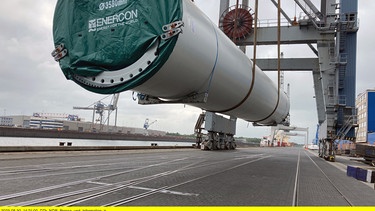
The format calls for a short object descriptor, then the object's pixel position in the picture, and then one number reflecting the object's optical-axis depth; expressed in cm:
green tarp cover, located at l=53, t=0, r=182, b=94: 548
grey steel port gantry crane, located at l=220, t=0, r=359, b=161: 1902
